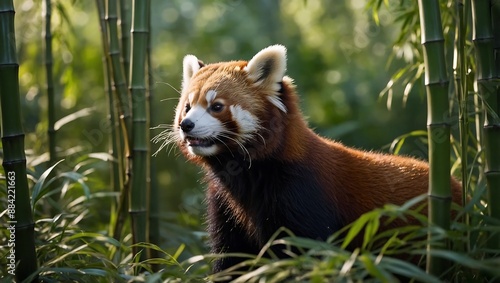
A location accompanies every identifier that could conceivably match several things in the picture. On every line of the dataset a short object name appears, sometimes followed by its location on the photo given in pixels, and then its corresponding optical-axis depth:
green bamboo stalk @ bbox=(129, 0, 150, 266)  5.18
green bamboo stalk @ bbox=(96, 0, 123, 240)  6.17
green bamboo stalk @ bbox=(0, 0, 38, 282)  4.43
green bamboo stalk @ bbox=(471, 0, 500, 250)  4.27
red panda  5.07
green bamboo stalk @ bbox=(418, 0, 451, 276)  3.92
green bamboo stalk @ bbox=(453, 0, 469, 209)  4.41
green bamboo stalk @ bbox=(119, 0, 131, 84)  6.25
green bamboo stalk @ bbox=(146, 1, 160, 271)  5.98
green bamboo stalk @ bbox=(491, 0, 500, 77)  4.61
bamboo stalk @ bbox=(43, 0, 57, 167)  6.58
